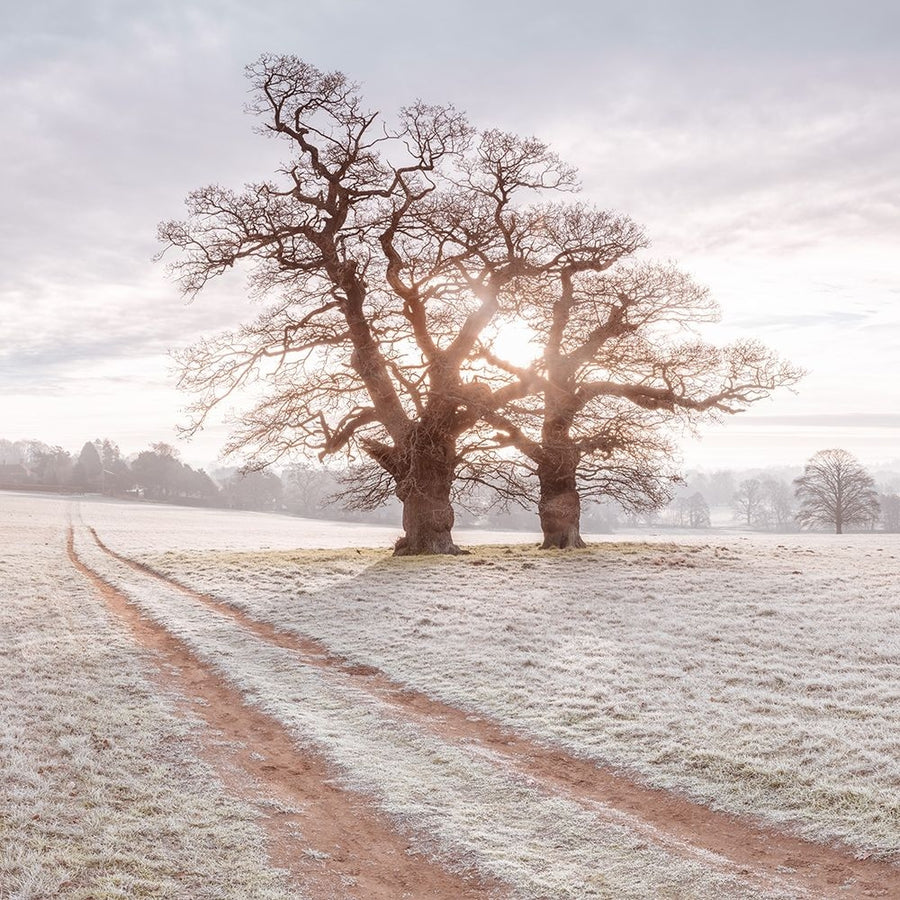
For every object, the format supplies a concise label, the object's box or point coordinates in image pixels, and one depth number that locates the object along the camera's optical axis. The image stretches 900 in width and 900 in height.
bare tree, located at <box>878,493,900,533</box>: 100.75
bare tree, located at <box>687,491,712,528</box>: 130.80
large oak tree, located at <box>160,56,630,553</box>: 23.86
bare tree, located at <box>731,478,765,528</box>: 131.12
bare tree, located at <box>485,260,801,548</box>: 26.84
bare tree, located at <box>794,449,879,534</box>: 63.91
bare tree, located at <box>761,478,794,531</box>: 123.00
